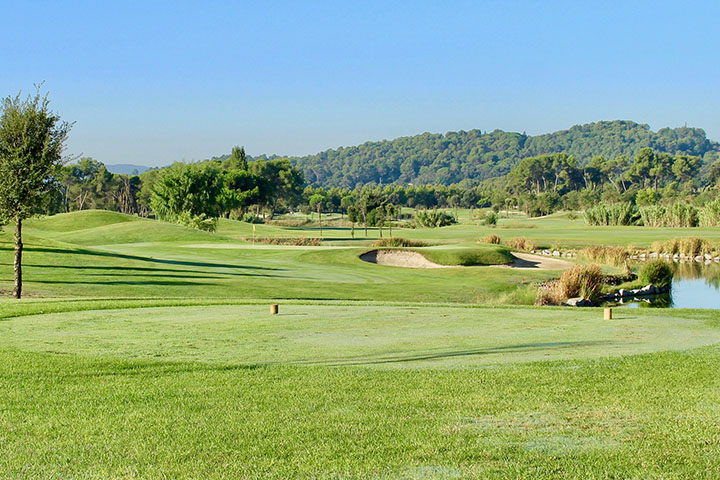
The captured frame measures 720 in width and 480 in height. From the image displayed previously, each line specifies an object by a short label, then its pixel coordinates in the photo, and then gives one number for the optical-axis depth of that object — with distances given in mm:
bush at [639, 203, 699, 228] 79438
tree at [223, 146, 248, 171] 141875
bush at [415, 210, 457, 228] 106188
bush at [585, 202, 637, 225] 87500
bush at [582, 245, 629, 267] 46406
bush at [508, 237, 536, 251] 61741
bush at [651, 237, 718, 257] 54688
